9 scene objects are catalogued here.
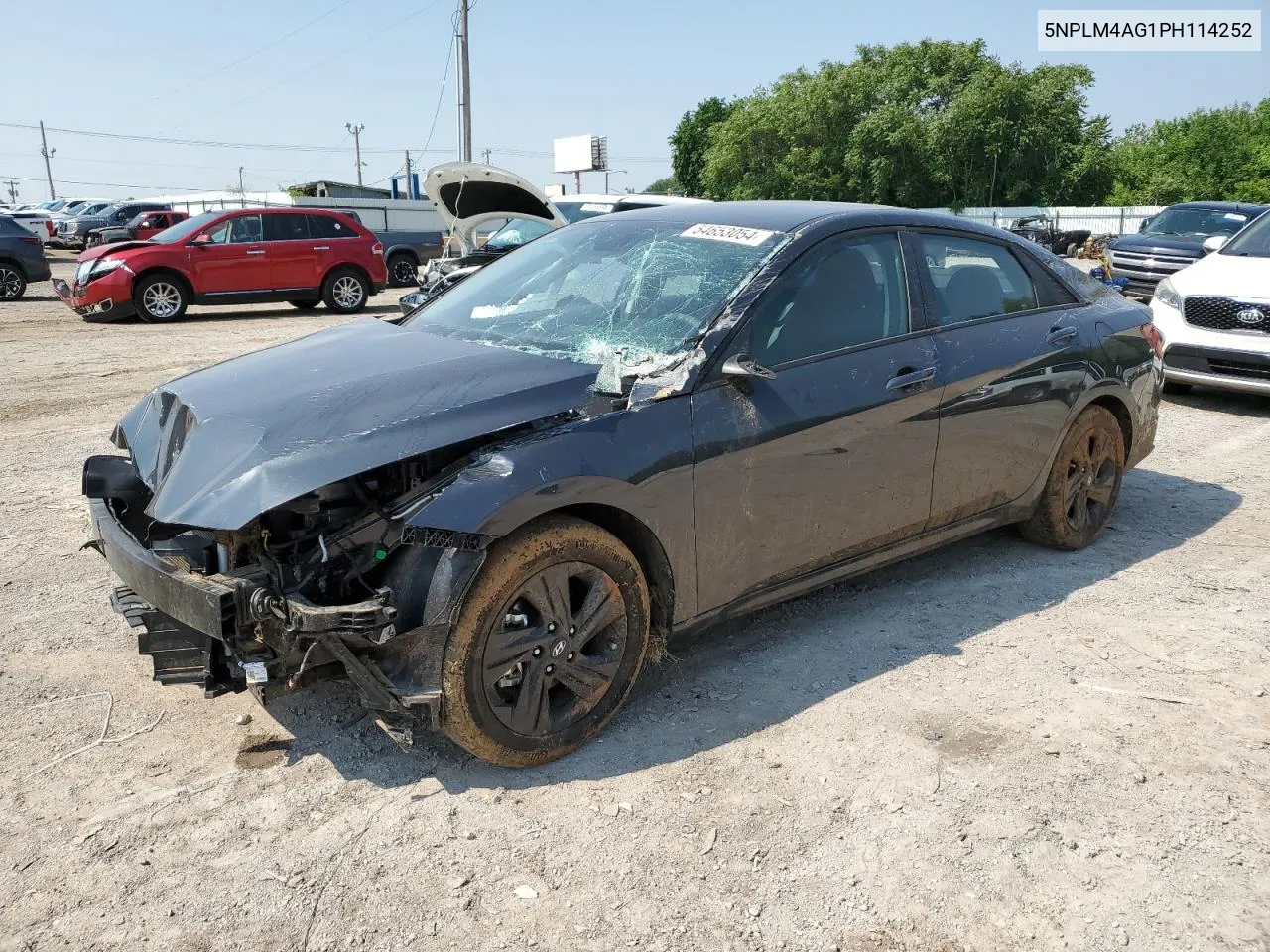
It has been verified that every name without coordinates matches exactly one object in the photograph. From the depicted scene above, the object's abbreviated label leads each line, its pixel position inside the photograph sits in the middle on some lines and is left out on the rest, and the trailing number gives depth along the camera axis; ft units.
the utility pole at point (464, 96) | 103.71
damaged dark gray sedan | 9.73
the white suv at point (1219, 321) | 27.40
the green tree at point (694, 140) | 276.00
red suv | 47.37
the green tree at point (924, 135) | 170.09
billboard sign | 258.57
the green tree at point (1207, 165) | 162.30
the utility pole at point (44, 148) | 356.18
